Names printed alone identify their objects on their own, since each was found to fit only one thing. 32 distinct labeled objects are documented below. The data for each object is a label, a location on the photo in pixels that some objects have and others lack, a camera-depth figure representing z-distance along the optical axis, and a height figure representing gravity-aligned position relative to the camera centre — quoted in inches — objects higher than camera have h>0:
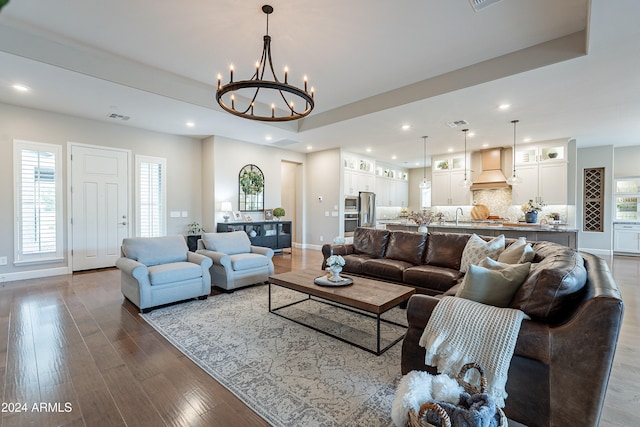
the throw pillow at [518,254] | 95.3 -15.5
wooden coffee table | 94.2 -30.5
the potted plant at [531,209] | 234.2 +0.1
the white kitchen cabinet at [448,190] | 321.1 +22.4
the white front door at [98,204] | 211.0 +3.5
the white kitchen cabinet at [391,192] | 395.9 +25.8
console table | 263.1 -21.6
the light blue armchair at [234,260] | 159.5 -29.0
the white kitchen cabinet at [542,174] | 265.0 +33.6
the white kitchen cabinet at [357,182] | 319.3 +31.8
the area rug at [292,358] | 69.7 -47.7
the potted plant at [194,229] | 269.6 -18.8
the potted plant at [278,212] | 293.9 -2.9
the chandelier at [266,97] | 101.3 +73.2
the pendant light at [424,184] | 256.1 +22.7
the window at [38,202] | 189.5 +4.8
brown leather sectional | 52.1 -26.2
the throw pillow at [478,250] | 122.5 -17.8
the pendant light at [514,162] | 215.0 +46.1
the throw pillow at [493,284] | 71.8 -19.0
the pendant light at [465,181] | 236.2 +24.7
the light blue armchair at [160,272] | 130.6 -30.0
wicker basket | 42.8 -32.5
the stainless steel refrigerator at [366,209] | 337.7 +0.4
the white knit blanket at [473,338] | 59.2 -28.6
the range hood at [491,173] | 288.2 +37.3
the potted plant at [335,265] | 118.3 -23.0
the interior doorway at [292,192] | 348.8 +21.8
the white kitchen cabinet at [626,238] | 284.4 -28.3
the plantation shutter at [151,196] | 240.5 +11.3
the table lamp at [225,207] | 258.6 +1.8
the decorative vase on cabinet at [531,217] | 233.8 -6.1
